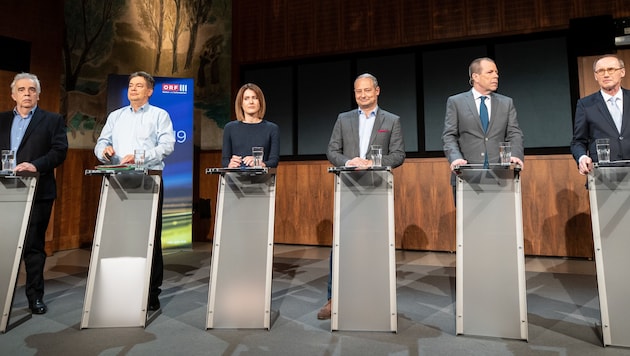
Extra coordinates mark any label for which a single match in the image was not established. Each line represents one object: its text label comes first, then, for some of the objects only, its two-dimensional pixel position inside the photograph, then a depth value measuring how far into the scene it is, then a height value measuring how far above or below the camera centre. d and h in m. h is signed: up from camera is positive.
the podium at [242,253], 2.66 -0.35
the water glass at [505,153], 2.43 +0.29
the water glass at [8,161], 2.78 +0.28
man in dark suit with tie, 2.83 +0.61
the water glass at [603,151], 2.47 +0.30
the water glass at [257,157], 2.66 +0.29
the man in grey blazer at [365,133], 2.93 +0.51
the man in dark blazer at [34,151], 3.13 +0.39
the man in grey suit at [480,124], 2.80 +0.55
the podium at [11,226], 2.70 -0.17
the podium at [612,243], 2.33 -0.25
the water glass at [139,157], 2.62 +0.29
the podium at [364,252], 2.56 -0.33
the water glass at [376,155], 2.59 +0.30
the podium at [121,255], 2.70 -0.37
